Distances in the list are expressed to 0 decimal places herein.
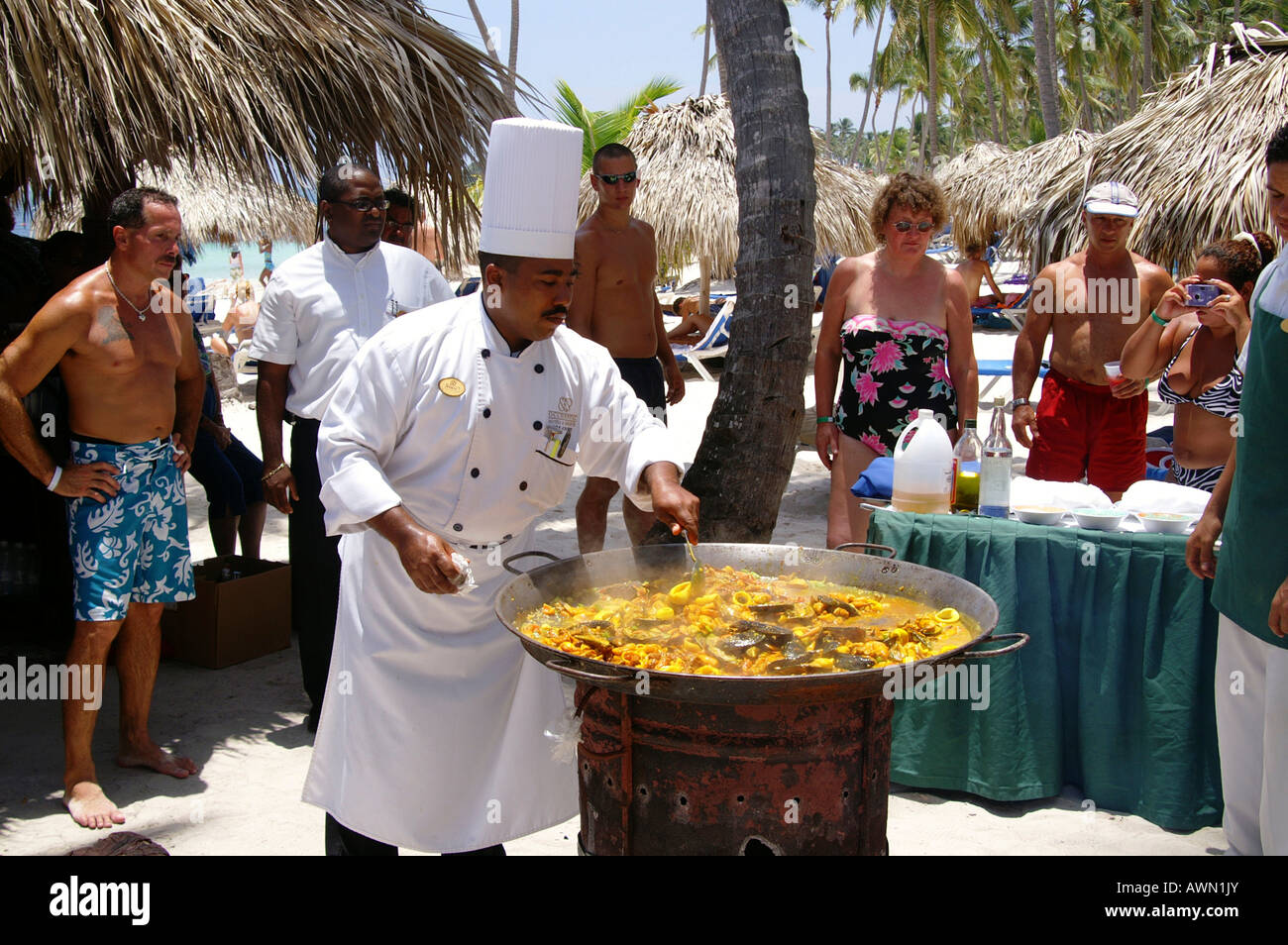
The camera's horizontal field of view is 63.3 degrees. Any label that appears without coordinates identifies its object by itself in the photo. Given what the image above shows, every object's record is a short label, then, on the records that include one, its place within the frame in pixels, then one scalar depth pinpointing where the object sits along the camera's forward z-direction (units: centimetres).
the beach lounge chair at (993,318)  2207
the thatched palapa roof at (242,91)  425
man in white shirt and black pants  433
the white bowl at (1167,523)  366
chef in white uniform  263
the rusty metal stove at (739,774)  218
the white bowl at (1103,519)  375
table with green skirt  358
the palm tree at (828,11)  5309
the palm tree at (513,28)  2183
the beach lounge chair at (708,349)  1445
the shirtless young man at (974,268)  1549
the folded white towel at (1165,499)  379
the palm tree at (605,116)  1973
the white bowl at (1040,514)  386
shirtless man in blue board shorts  375
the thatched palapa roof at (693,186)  1366
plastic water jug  399
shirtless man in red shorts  514
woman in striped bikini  459
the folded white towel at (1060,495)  398
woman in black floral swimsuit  474
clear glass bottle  381
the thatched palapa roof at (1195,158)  683
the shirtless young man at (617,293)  581
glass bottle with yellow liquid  414
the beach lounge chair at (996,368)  1142
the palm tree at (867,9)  4625
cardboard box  517
